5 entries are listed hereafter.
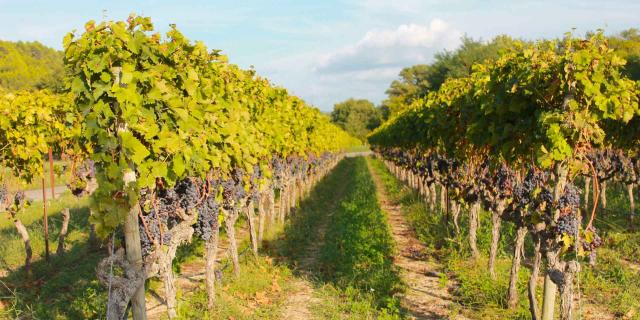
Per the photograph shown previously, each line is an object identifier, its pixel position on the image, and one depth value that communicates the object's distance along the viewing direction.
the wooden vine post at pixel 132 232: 4.06
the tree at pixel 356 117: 108.19
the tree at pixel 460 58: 46.38
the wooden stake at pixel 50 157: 10.20
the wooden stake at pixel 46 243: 10.08
